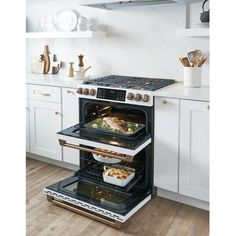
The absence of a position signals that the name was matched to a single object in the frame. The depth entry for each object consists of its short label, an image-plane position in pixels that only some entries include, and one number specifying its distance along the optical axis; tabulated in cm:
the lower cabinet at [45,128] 320
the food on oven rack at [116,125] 256
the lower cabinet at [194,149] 236
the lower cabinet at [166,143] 249
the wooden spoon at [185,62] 272
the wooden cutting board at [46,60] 376
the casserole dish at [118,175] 254
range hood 275
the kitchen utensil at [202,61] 265
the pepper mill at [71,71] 342
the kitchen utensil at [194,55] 275
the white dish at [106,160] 273
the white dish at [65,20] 344
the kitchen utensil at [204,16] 252
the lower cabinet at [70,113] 302
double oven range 237
